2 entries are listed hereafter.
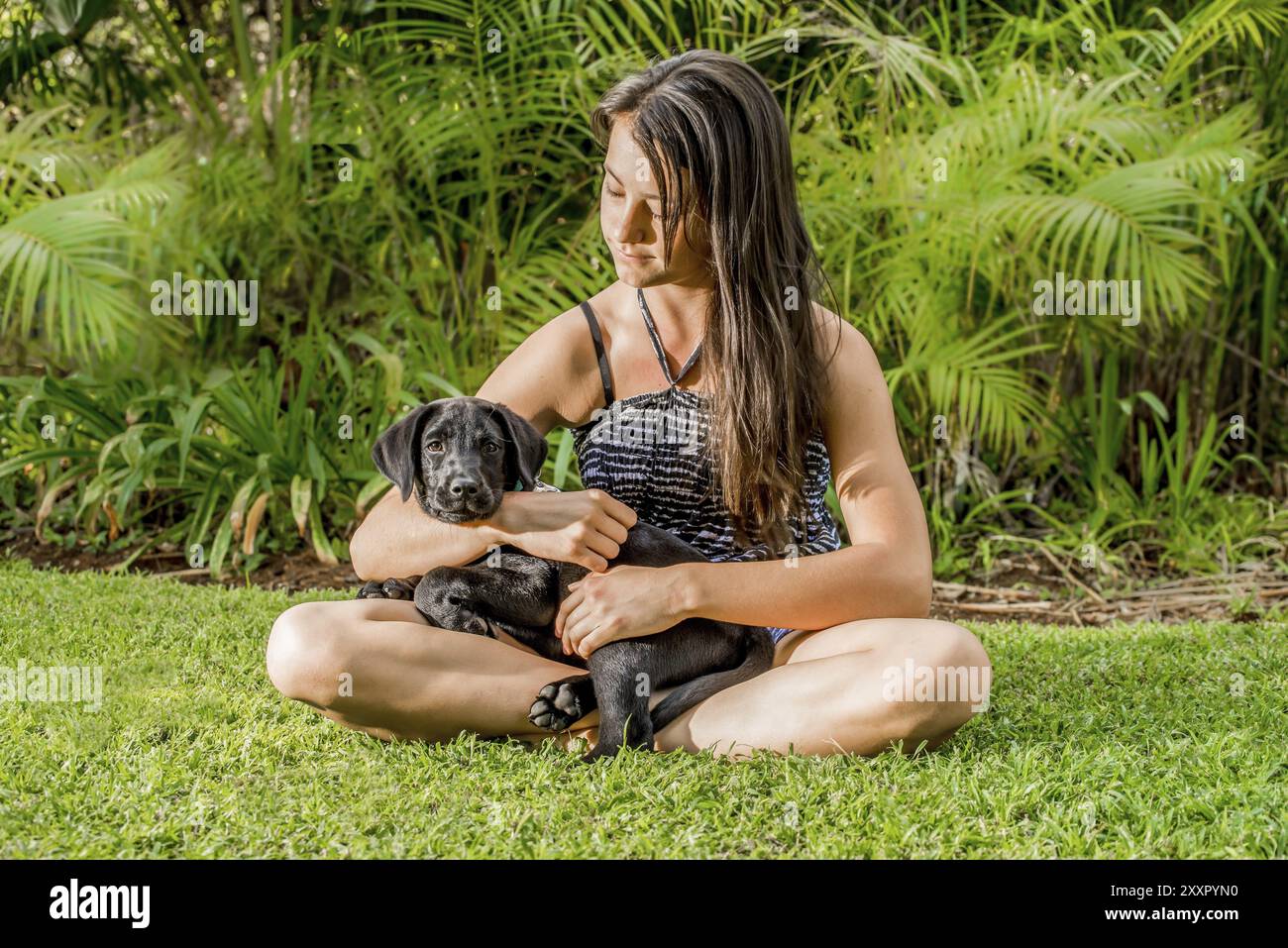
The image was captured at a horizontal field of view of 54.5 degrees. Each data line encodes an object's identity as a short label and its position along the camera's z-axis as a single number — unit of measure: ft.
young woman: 8.21
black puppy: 8.18
